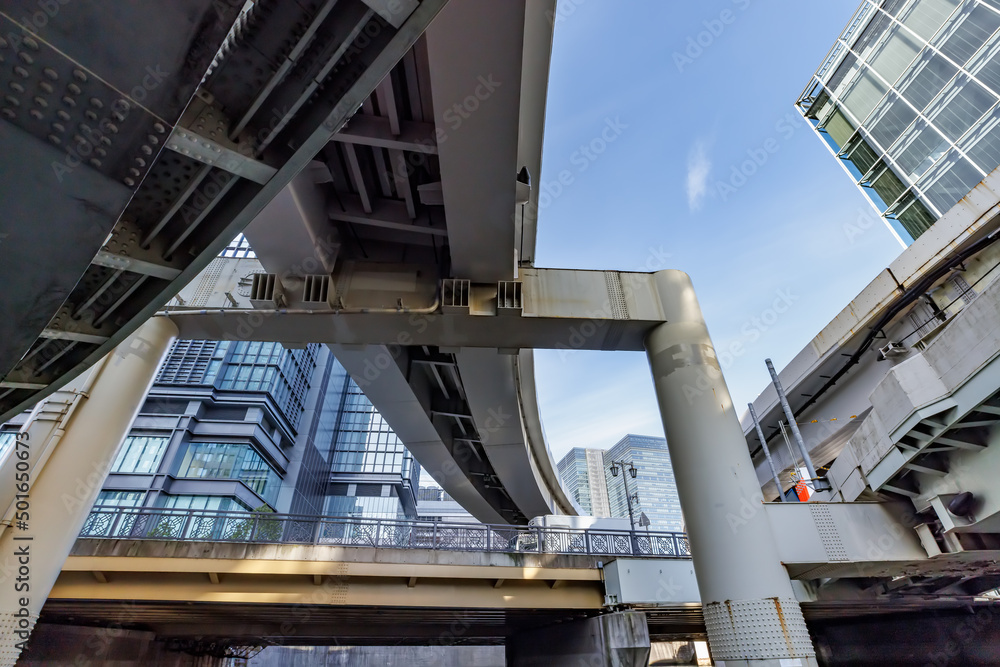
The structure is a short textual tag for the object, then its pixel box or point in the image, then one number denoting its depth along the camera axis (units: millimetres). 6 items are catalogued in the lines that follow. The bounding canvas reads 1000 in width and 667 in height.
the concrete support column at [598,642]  10492
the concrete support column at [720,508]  5613
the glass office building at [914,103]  19344
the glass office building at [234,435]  34406
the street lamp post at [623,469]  23406
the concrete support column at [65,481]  5977
